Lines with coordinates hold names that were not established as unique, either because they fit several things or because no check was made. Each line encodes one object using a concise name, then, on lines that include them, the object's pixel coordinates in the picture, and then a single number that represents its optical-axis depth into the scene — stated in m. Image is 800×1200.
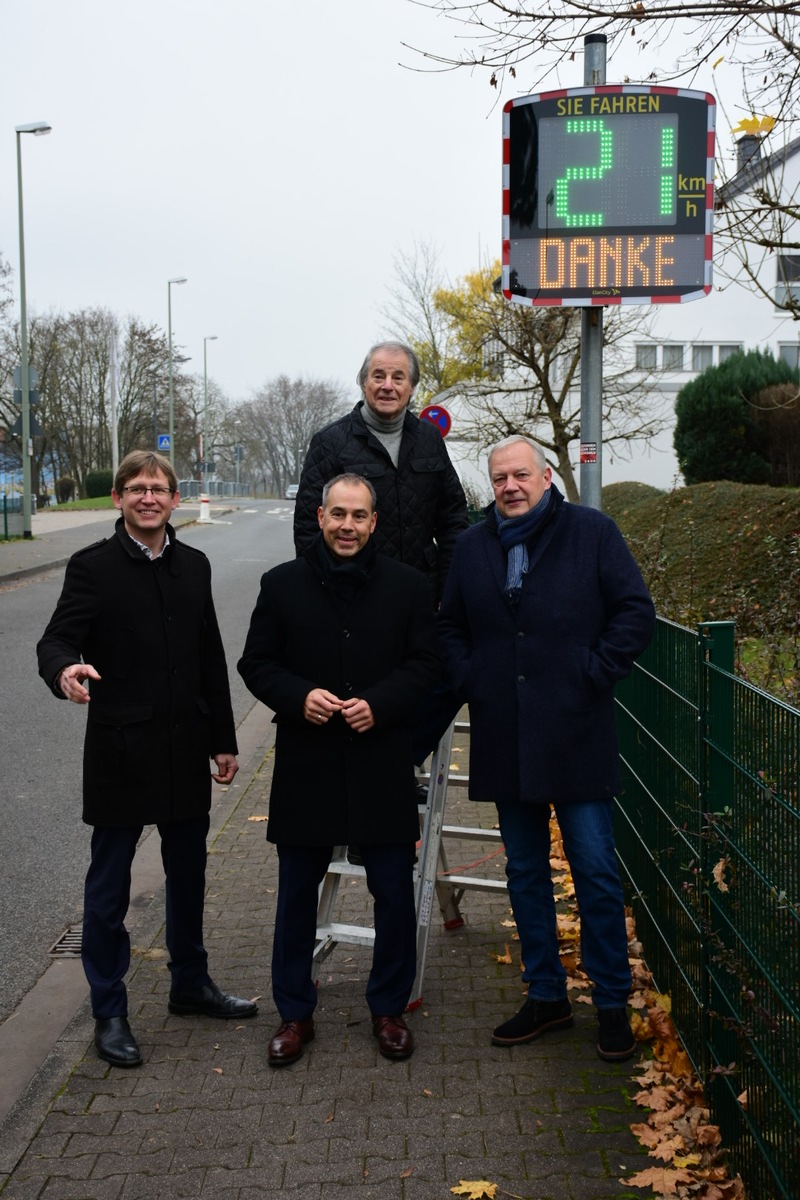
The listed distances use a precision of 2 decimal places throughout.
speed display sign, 6.15
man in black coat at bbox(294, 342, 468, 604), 4.69
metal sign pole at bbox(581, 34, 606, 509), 6.36
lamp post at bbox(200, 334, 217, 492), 69.81
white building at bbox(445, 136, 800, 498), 40.25
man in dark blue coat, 3.97
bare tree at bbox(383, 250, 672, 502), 22.08
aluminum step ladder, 4.50
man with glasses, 4.11
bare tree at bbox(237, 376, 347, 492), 117.31
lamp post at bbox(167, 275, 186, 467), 56.56
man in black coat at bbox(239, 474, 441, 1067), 4.03
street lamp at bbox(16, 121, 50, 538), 27.91
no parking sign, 18.58
